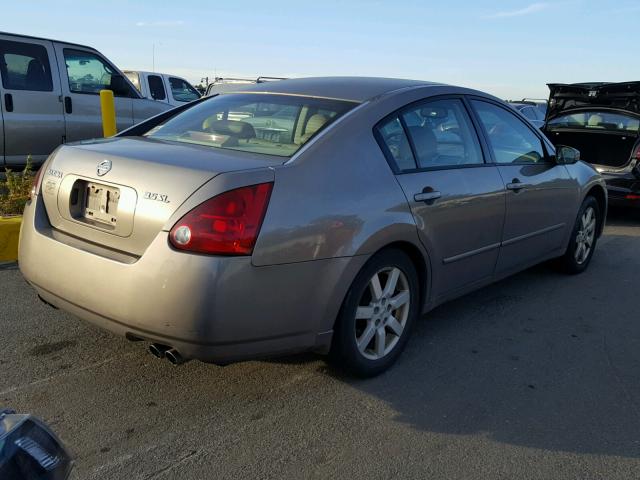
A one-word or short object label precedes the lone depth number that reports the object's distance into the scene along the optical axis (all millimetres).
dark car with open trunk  7902
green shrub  6005
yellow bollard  6848
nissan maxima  2682
